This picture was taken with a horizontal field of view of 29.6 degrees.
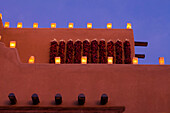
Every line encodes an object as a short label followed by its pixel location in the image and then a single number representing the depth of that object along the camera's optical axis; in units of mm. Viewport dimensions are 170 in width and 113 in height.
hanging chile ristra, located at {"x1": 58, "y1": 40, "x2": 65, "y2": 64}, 9534
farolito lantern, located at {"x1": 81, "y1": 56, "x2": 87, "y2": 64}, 8211
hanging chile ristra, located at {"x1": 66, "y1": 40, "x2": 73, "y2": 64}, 9470
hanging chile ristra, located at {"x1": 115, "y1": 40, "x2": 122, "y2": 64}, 9499
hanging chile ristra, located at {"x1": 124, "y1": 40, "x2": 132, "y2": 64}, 9500
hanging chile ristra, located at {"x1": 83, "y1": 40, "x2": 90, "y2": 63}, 9574
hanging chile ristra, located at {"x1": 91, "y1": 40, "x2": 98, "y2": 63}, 9453
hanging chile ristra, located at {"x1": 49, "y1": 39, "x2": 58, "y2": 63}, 9579
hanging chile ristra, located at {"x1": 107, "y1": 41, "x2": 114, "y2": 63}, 9615
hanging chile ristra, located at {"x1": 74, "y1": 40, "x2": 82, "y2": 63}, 9445
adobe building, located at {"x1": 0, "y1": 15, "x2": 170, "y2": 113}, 7508
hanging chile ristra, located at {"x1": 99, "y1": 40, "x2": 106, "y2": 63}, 9516
